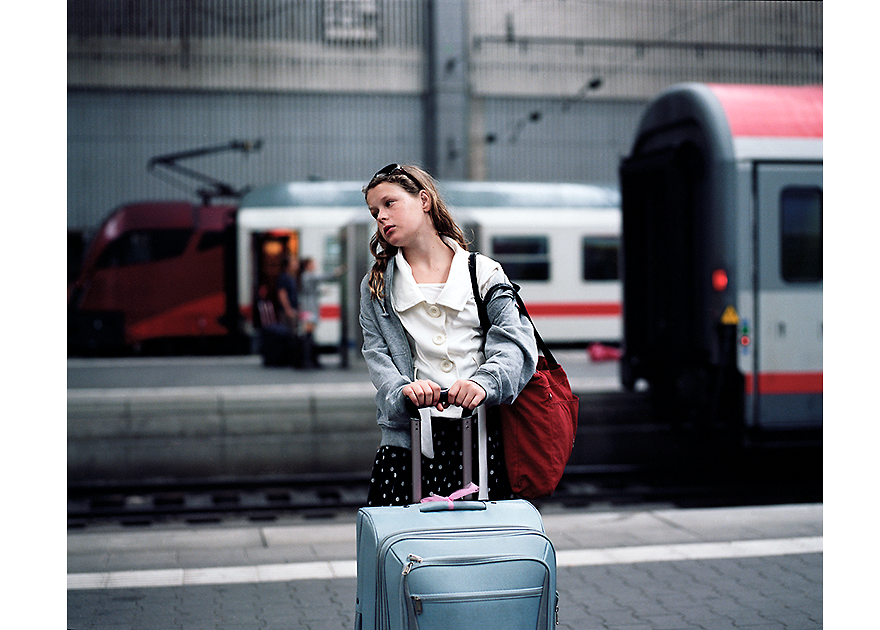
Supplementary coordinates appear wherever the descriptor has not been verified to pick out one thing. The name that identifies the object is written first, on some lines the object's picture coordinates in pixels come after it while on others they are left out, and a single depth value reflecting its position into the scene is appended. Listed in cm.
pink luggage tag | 246
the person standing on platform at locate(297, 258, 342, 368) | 1382
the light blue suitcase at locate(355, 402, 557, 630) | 224
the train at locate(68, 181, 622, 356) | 1673
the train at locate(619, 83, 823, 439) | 746
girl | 264
